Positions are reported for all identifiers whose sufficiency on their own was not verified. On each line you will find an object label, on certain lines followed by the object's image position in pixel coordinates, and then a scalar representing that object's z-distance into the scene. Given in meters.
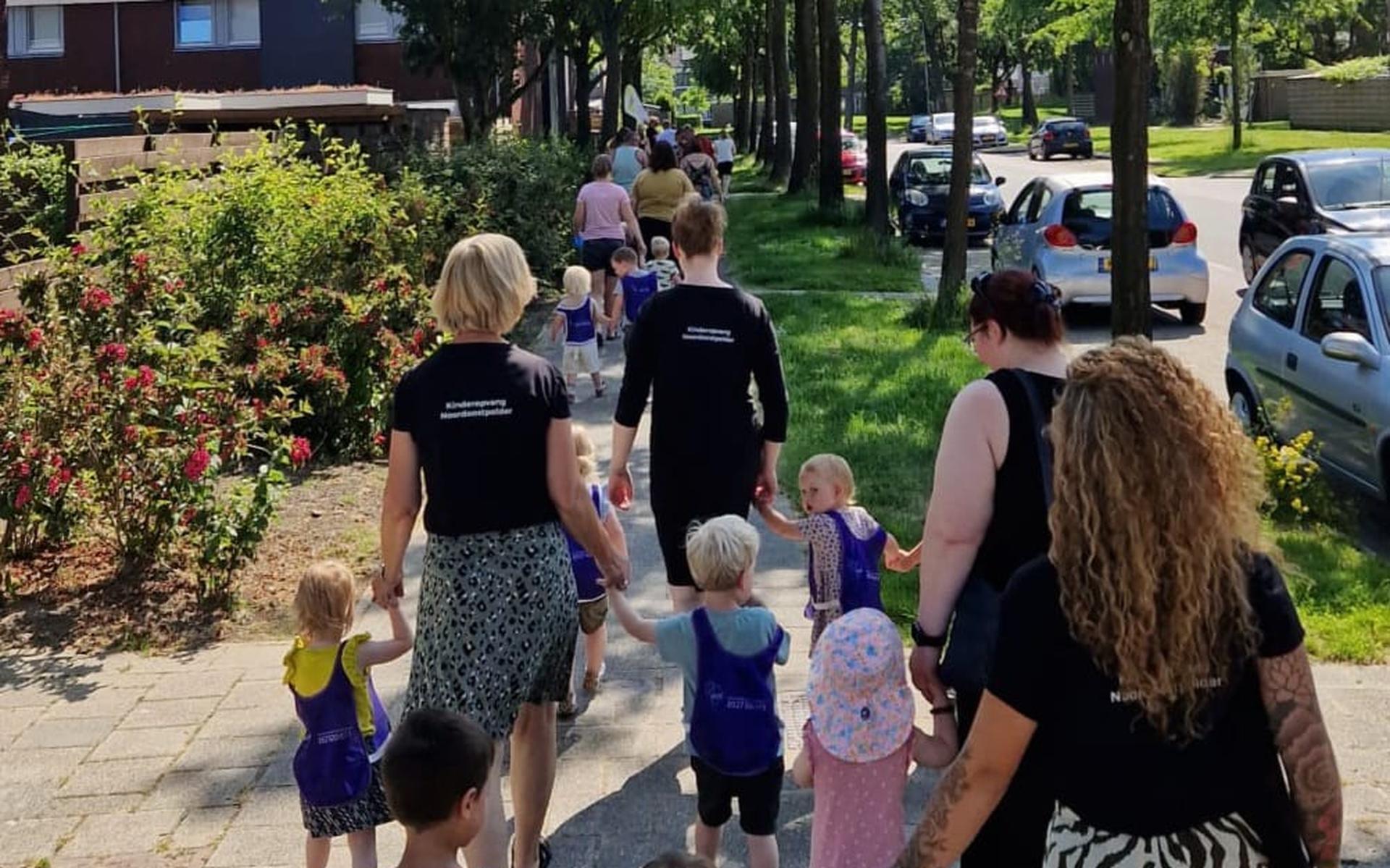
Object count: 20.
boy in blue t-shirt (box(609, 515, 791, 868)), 4.17
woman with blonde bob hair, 4.14
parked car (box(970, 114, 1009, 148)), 68.50
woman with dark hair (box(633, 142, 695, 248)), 14.29
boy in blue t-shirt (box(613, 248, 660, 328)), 12.67
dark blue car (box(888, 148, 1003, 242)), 24.77
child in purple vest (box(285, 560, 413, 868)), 4.25
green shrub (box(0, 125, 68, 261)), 9.78
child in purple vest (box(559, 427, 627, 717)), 5.36
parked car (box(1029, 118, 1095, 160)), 55.66
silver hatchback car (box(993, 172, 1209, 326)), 15.73
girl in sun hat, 3.43
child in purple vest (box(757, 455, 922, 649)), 4.75
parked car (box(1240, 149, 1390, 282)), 16.38
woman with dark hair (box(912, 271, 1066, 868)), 3.55
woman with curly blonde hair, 2.58
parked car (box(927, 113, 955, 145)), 65.75
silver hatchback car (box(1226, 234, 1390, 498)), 8.24
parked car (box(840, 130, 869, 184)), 42.56
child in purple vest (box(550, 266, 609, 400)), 10.74
